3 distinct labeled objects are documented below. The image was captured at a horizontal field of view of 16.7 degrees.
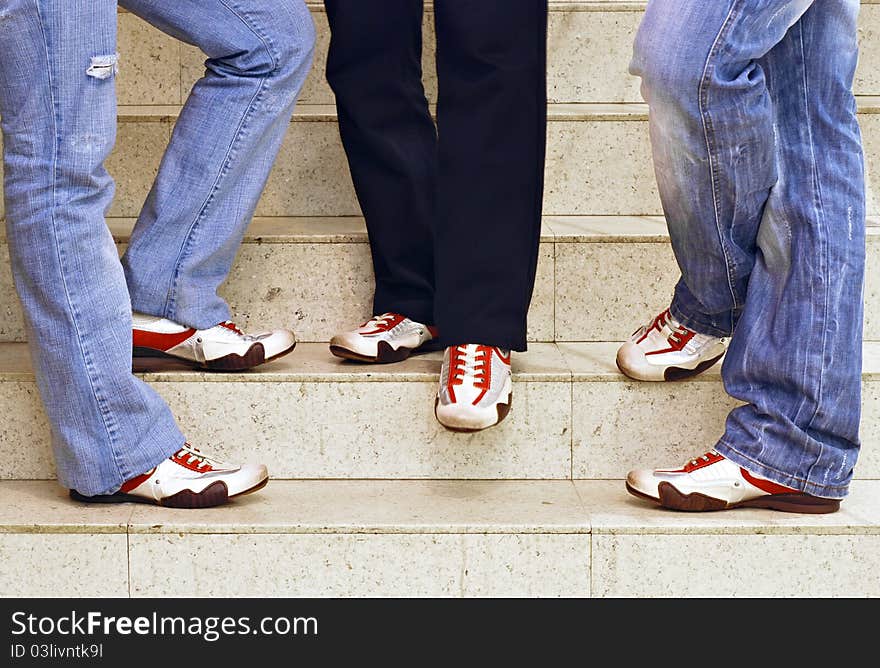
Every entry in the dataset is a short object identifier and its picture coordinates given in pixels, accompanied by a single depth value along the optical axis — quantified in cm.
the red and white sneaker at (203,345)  422
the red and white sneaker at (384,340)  428
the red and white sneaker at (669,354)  422
